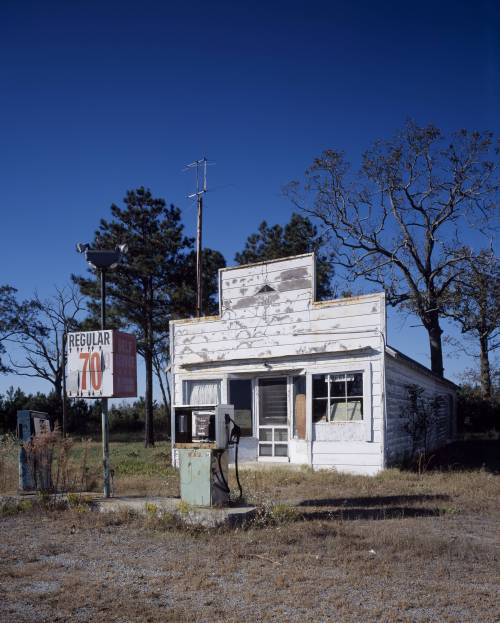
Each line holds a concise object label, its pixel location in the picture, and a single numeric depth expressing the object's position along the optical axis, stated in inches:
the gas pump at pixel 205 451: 343.3
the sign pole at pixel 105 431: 386.3
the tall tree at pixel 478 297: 1114.1
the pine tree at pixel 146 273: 1191.6
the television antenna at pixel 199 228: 993.8
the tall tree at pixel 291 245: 1336.1
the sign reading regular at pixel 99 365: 391.2
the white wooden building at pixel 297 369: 532.1
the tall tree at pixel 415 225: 1139.3
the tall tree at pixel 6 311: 1622.8
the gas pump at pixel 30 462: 412.8
